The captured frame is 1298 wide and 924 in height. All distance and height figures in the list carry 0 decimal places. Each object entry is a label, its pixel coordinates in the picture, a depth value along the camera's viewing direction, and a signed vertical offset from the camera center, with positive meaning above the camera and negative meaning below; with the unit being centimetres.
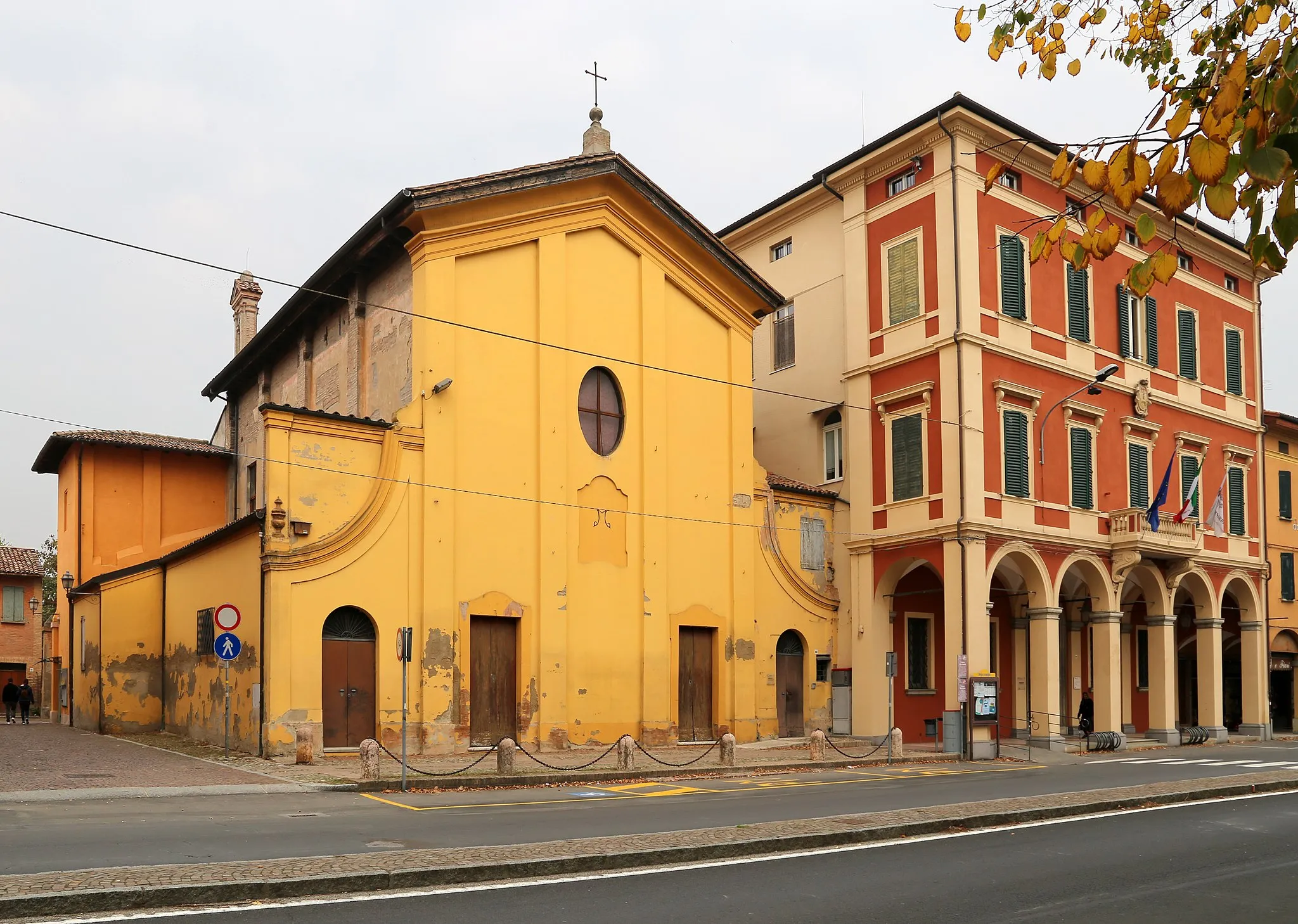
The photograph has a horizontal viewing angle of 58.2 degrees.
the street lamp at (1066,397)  2759 +430
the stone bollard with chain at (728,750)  2223 -339
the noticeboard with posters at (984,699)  2636 -294
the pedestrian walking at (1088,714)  3098 -391
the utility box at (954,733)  2619 -367
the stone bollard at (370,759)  1744 -275
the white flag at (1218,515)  3316 +149
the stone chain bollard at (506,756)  1897 -298
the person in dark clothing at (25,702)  3794 -401
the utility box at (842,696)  2966 -318
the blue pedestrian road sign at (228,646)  1973 -118
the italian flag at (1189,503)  3119 +173
